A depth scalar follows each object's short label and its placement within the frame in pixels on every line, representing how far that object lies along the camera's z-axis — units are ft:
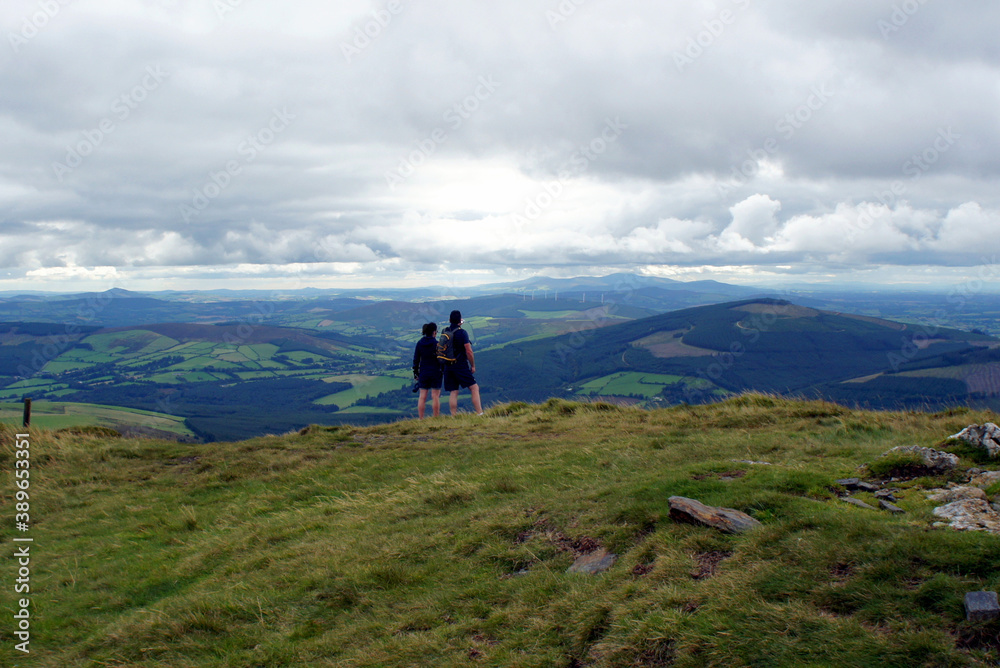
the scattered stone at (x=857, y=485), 28.17
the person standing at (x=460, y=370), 63.21
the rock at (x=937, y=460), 30.17
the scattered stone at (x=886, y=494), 26.56
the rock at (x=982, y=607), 14.78
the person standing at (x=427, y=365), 63.87
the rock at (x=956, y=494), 24.70
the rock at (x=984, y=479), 26.94
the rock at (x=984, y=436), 31.41
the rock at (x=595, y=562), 23.00
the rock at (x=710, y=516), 23.30
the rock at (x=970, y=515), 21.42
